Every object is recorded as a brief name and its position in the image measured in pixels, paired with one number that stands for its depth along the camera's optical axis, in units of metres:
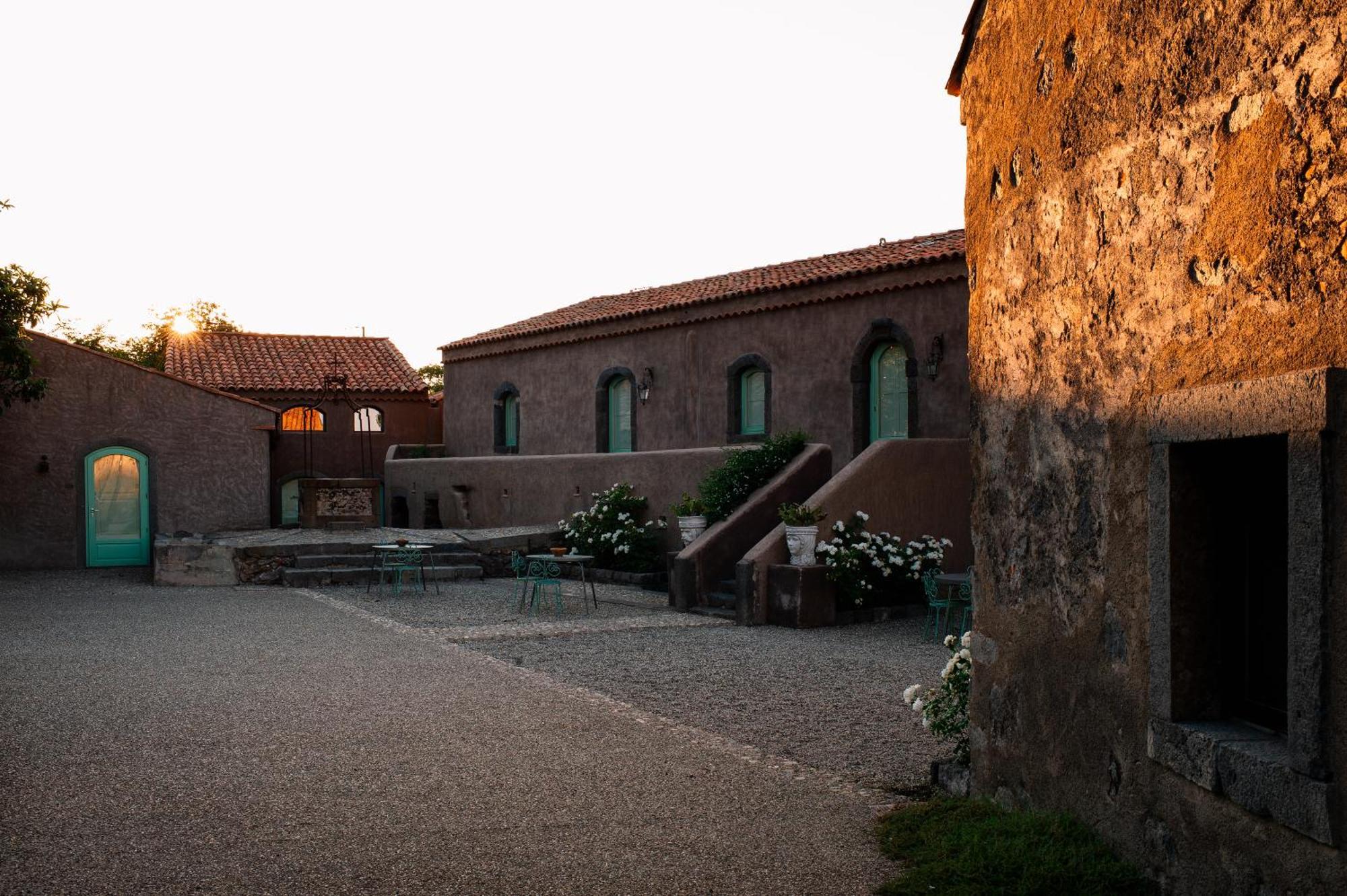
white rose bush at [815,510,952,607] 11.92
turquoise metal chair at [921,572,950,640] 10.61
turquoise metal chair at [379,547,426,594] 14.94
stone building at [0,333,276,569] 19.28
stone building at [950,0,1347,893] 3.09
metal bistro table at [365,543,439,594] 15.00
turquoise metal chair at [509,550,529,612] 13.09
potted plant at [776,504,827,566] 11.95
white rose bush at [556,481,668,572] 16.02
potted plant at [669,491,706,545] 14.23
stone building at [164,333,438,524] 28.20
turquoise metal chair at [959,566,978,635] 10.43
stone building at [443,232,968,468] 16.14
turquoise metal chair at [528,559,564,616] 12.84
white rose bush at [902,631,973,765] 5.62
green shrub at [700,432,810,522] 14.30
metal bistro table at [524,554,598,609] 12.99
